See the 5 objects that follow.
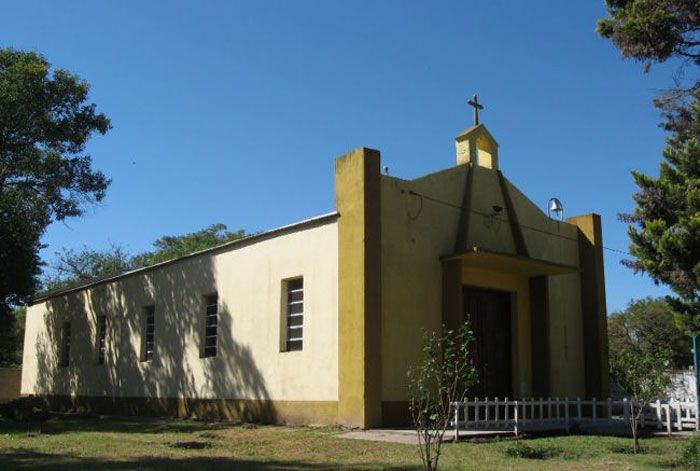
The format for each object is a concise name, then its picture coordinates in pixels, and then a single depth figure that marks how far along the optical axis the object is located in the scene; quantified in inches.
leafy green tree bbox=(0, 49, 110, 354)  792.3
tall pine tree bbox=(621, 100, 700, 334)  501.7
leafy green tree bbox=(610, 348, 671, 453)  477.4
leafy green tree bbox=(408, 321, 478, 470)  285.7
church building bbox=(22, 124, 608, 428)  546.6
